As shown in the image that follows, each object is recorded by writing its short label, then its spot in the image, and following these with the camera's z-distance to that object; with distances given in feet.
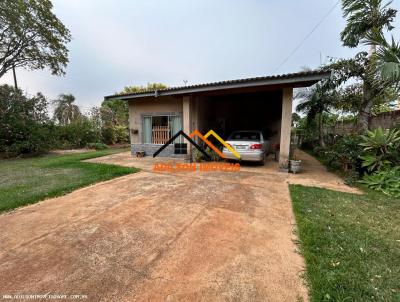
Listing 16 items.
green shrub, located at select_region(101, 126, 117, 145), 52.44
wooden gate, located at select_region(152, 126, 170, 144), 29.43
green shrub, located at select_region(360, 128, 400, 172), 15.61
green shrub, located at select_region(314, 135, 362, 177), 17.74
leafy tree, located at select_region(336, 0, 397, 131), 20.70
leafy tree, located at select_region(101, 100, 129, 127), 55.93
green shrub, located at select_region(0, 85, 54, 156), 31.67
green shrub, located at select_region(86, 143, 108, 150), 46.21
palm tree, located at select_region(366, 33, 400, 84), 13.43
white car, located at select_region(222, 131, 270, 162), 22.38
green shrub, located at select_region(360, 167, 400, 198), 13.76
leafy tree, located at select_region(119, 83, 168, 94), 67.82
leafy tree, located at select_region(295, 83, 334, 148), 31.01
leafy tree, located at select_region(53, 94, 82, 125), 55.98
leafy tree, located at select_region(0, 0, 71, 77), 36.27
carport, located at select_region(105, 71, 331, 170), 20.02
